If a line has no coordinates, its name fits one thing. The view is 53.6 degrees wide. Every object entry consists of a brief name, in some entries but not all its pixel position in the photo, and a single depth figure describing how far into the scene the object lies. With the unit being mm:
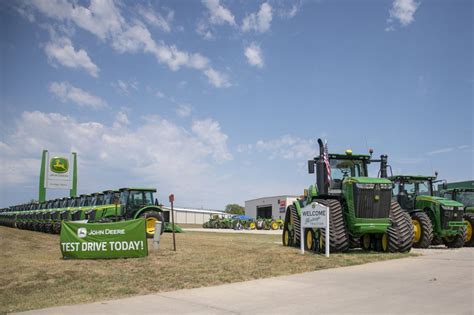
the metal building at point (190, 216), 90650
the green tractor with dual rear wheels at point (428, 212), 16312
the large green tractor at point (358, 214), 12914
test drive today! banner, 12269
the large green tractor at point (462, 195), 20344
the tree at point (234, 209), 124906
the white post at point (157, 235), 15260
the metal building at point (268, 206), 73125
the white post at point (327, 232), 12200
